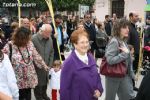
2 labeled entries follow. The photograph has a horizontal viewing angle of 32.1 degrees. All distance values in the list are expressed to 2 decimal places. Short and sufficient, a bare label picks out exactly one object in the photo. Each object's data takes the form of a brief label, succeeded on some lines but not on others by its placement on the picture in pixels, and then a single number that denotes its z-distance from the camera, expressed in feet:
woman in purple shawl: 10.64
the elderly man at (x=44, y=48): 15.96
